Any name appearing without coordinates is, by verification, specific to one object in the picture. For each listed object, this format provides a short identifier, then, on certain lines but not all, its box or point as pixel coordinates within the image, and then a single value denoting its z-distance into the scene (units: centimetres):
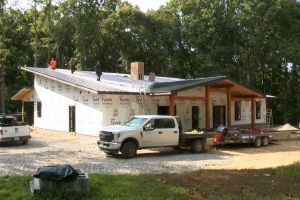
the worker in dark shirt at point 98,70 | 3027
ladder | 4044
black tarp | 1030
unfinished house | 2702
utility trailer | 2348
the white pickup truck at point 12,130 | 2297
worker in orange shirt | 3531
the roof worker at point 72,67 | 3356
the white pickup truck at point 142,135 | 1898
